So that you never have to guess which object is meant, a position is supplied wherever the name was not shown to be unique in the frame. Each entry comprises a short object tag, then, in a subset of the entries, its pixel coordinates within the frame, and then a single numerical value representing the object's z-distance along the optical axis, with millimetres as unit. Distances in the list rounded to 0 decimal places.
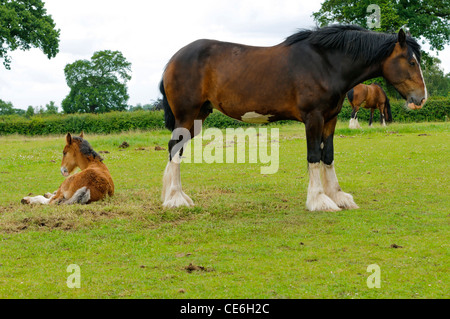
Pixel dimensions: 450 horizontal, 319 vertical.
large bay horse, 7891
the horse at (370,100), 24998
